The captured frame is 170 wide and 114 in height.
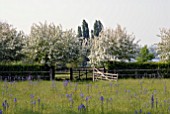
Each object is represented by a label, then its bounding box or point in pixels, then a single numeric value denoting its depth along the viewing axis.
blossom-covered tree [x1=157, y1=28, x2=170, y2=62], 37.88
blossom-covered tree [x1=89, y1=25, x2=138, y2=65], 37.09
